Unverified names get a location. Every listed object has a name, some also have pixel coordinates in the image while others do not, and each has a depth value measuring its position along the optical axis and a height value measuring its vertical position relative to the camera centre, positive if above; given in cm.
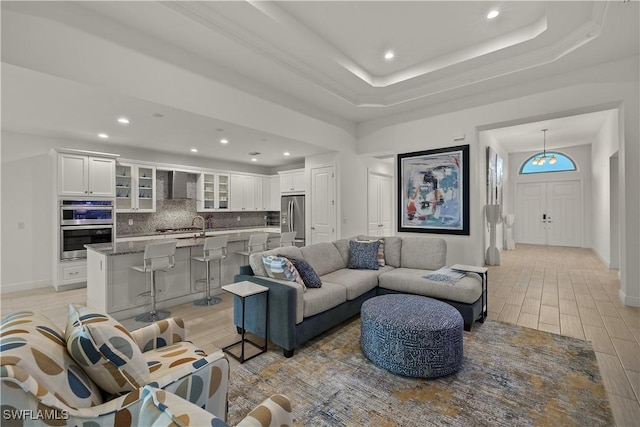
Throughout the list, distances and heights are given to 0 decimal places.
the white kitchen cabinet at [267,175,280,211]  838 +66
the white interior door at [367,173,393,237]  661 +24
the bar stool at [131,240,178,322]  353 -59
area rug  187 -130
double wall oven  492 -14
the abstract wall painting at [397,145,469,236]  477 +42
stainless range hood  643 +71
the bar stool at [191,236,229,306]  413 -57
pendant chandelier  856 +170
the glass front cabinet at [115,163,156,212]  576 +60
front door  898 +4
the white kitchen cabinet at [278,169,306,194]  707 +86
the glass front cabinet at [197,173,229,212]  696 +61
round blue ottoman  225 -100
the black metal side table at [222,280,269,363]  258 -71
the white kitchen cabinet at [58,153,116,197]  489 +73
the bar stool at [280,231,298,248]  536 -42
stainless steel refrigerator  661 -1
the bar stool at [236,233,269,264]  479 -47
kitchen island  356 -85
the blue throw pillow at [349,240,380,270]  407 -58
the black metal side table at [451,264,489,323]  342 -78
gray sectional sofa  270 -81
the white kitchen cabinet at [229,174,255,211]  755 +63
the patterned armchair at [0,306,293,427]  84 -58
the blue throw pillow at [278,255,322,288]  314 -63
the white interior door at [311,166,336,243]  584 +20
